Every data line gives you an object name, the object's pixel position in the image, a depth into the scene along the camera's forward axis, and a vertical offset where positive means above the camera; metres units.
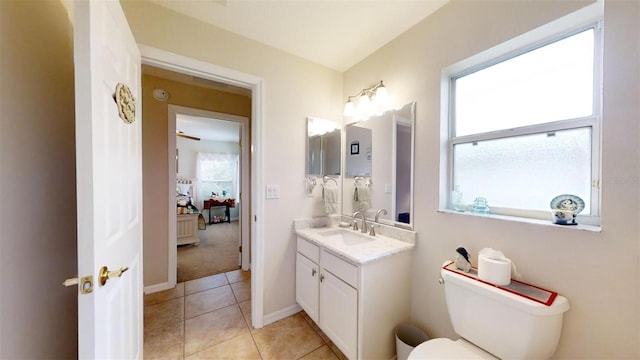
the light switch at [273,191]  1.86 -0.12
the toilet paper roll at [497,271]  1.03 -0.45
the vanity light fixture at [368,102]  1.80 +0.66
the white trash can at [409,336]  1.44 -1.06
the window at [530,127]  1.01 +0.27
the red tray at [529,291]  0.94 -0.52
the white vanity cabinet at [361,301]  1.30 -0.81
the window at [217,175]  6.28 +0.06
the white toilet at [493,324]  0.91 -0.66
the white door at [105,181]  0.71 -0.02
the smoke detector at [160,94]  2.37 +0.90
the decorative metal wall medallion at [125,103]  0.97 +0.35
